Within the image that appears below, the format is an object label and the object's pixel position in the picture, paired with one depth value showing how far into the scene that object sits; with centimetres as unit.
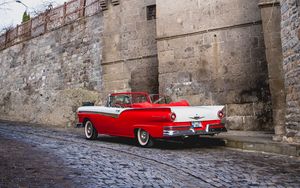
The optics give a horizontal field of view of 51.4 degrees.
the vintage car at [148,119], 647
